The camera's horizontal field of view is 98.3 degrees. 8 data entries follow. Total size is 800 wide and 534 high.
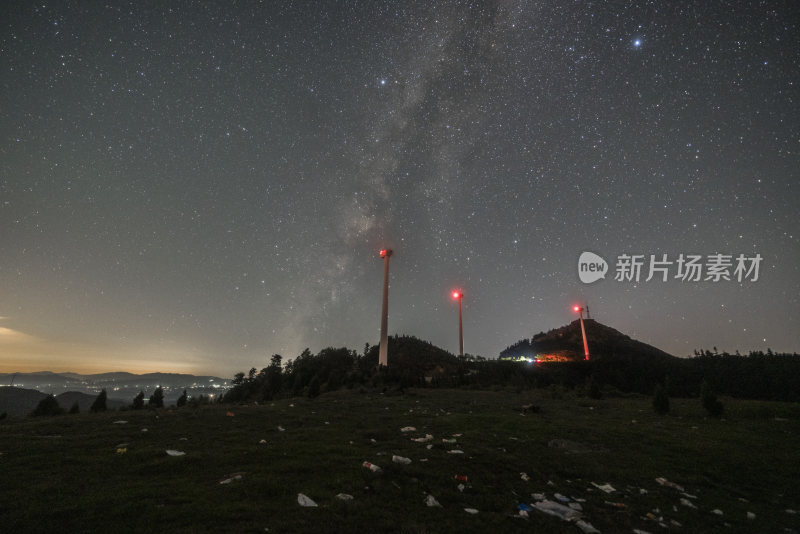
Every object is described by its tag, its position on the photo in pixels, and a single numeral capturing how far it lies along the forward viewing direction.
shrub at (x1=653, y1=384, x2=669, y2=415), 22.92
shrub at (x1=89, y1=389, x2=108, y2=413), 27.04
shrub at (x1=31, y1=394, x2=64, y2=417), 25.43
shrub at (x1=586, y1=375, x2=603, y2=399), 32.34
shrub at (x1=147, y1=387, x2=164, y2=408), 31.79
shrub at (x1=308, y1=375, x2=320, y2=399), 31.58
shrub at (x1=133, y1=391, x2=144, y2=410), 30.18
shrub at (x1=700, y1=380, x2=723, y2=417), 21.84
